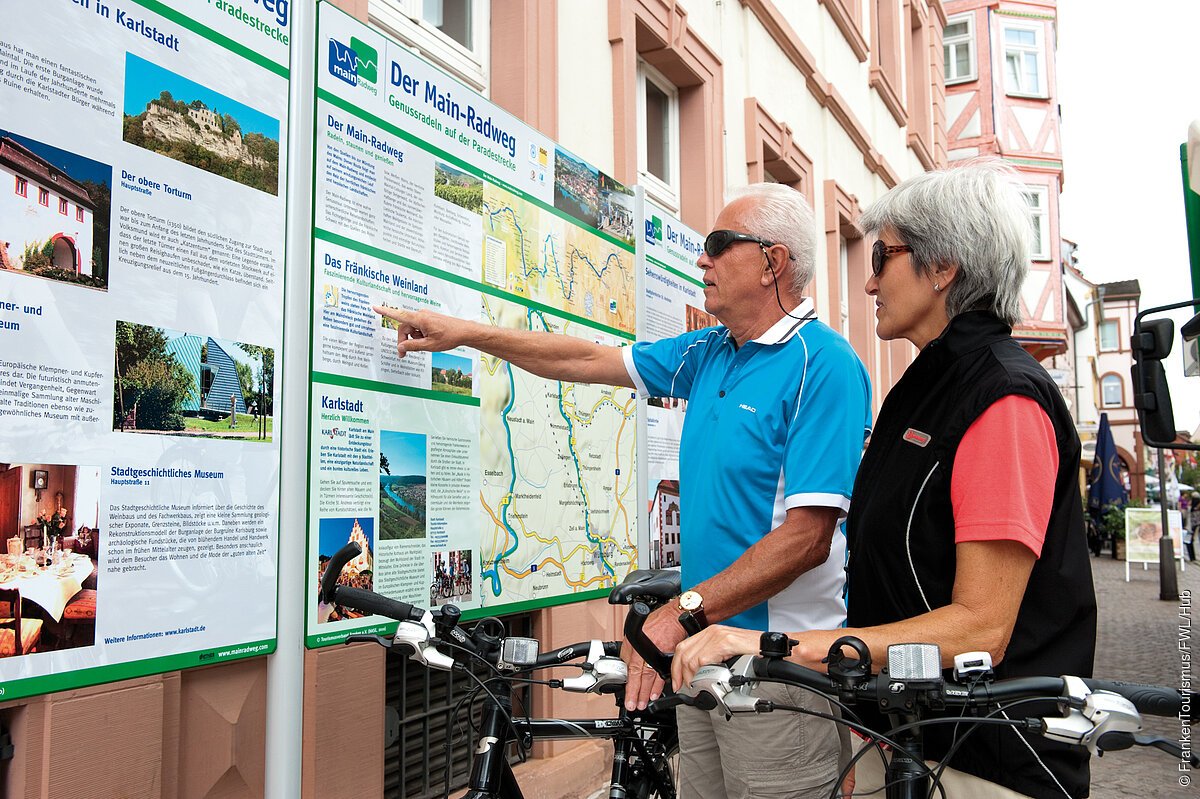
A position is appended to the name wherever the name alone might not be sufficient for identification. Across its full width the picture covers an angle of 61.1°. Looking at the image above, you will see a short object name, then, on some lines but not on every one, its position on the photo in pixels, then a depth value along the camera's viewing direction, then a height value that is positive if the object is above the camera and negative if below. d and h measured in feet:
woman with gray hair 5.66 -0.14
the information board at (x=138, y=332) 7.30 +1.18
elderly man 8.45 +0.12
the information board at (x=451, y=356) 9.86 +1.30
